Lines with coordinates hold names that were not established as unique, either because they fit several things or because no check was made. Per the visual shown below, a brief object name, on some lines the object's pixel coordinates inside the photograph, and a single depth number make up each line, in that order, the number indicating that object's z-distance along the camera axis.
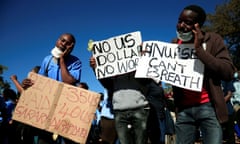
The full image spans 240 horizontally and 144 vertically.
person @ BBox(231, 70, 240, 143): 6.71
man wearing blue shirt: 3.74
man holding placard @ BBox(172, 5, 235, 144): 2.92
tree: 24.48
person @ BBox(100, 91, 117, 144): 4.51
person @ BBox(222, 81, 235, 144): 6.08
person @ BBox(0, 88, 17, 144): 7.07
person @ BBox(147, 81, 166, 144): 5.20
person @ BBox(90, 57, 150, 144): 3.96
